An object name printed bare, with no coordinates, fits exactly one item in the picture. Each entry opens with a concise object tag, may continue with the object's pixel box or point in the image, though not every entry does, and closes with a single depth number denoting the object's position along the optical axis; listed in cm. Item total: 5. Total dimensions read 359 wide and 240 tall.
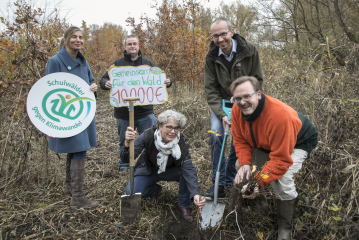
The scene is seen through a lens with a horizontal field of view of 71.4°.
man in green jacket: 286
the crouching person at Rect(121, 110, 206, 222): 269
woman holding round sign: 280
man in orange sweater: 221
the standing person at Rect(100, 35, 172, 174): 377
